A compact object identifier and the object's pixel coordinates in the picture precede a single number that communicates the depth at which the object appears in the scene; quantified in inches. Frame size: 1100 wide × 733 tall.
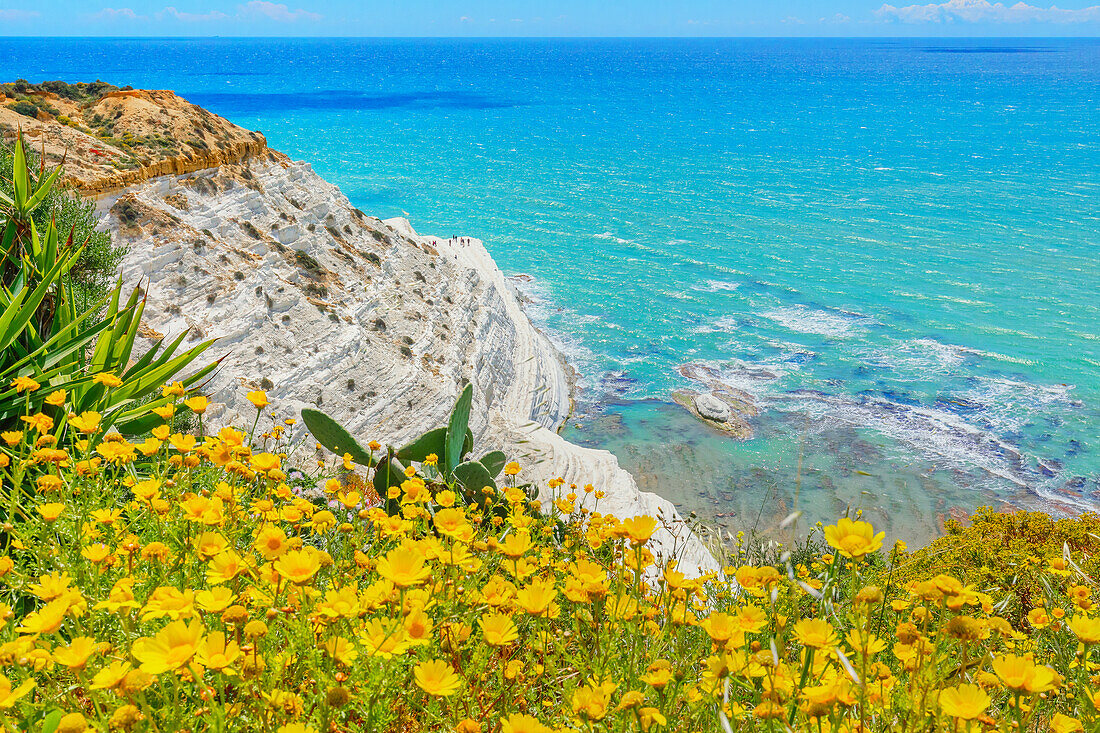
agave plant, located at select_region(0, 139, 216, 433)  217.8
